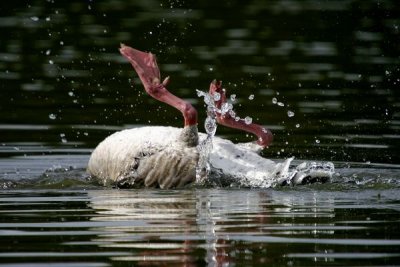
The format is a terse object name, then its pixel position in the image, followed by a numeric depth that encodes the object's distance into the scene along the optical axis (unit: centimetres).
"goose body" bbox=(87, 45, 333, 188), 1897
